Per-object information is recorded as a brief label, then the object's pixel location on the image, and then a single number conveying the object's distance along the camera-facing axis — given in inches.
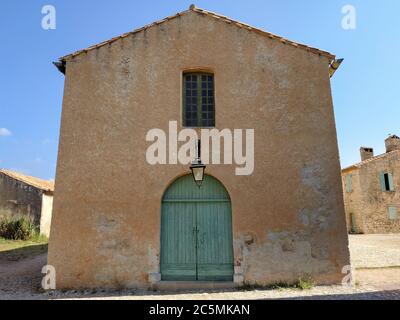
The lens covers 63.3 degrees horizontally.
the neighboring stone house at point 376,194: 894.4
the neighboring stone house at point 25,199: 646.5
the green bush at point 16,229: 575.5
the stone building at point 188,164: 298.0
